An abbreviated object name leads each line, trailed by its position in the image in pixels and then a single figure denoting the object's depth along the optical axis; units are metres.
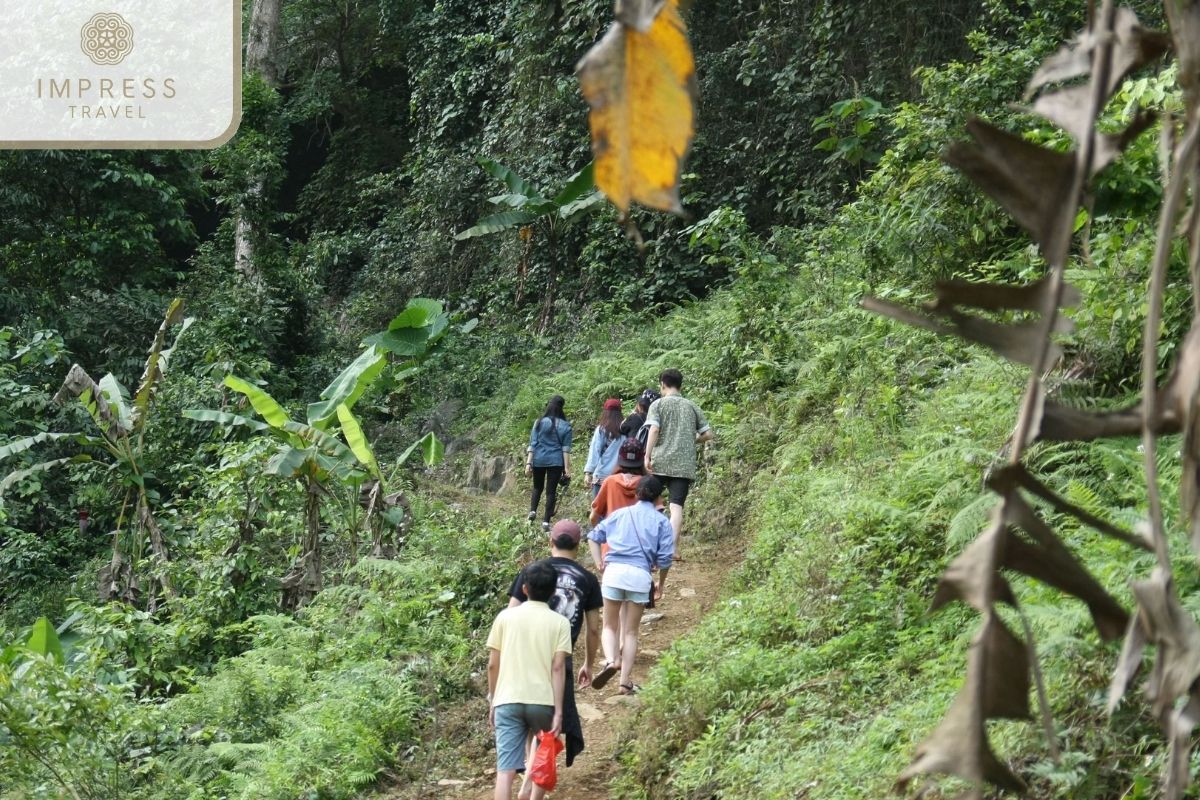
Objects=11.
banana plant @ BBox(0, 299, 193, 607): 32.01
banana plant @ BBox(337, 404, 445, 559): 30.94
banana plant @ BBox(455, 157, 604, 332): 39.95
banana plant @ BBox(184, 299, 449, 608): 31.05
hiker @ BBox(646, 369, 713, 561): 29.32
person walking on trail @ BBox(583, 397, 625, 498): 30.46
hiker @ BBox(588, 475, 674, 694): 26.54
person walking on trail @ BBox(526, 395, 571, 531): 32.04
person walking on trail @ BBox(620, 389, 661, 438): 30.48
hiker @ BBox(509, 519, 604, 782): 25.31
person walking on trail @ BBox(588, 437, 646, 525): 28.22
